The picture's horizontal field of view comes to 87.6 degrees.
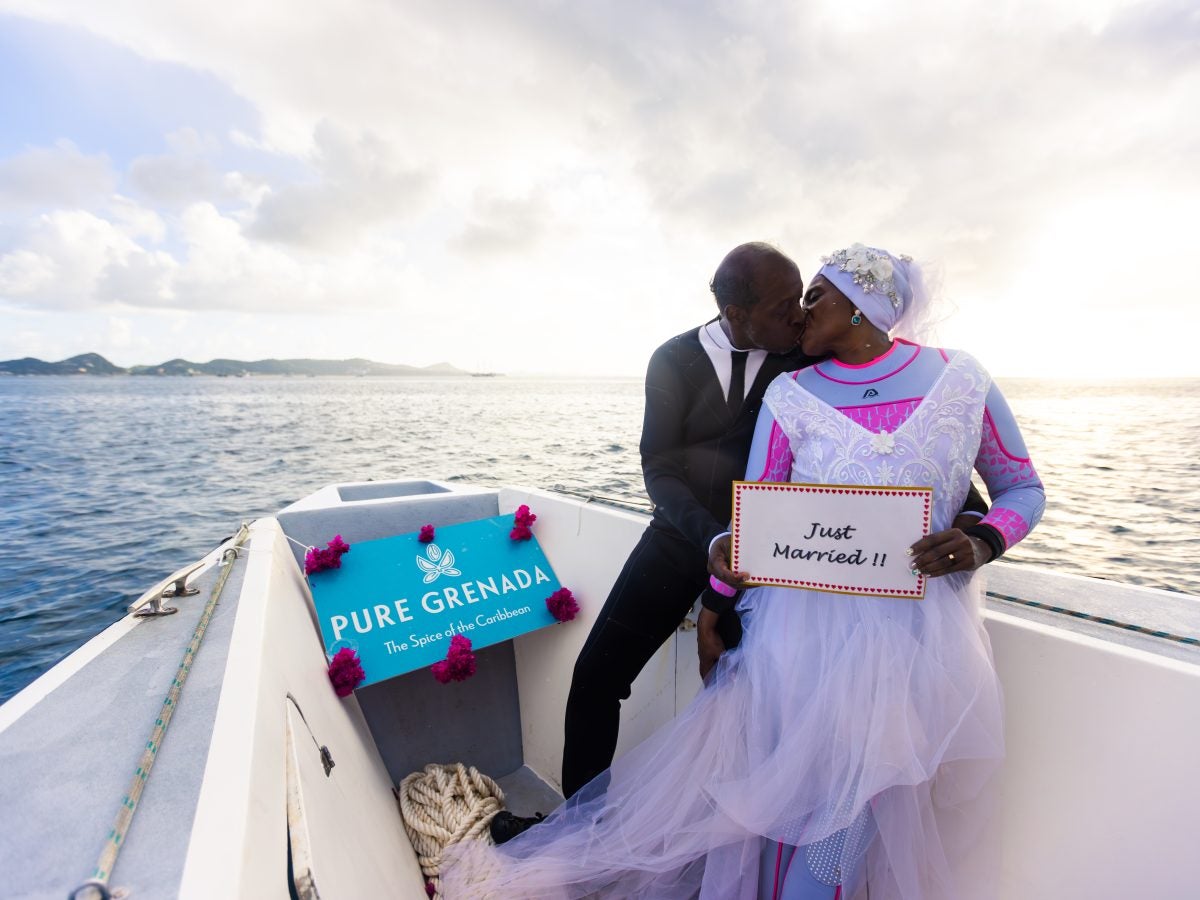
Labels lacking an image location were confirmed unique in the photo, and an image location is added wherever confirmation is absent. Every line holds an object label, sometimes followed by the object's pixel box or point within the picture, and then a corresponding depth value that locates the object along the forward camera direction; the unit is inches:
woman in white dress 46.4
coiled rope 79.9
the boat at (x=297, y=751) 30.9
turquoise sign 89.0
